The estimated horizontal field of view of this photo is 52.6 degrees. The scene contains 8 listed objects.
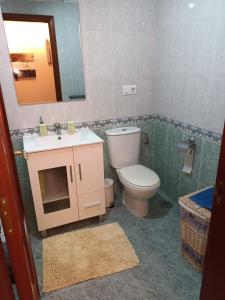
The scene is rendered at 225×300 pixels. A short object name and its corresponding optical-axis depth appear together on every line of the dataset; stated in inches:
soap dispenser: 82.2
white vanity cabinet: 72.7
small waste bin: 92.9
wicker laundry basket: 60.4
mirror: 74.5
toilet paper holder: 79.1
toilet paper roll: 81.0
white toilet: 82.0
